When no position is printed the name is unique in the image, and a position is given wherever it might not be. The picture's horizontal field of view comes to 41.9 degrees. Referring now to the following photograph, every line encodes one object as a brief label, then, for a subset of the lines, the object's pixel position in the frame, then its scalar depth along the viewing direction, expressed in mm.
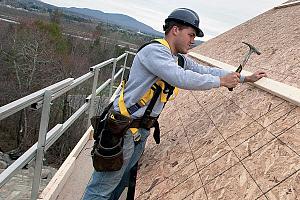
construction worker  3170
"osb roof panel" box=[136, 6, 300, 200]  2562
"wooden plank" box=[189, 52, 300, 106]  3181
